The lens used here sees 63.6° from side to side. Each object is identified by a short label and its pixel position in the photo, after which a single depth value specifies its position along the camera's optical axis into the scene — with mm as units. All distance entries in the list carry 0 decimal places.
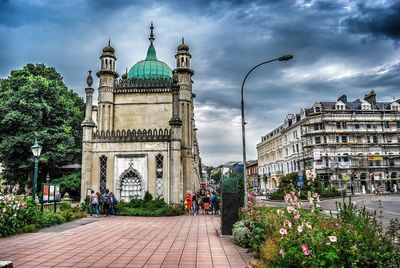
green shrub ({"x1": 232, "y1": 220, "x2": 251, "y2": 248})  10102
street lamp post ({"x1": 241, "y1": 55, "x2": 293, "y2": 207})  14641
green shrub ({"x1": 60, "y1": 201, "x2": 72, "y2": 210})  20434
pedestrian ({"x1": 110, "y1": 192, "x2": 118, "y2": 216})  21094
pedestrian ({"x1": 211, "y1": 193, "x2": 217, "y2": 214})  23562
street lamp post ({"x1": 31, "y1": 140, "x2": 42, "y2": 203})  17281
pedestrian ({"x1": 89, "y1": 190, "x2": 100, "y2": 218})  19781
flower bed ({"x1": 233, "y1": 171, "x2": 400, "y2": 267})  4836
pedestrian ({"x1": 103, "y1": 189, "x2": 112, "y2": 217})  20844
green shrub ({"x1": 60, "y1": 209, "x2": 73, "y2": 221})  17084
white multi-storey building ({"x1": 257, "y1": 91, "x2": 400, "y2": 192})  58344
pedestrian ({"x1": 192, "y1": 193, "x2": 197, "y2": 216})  22328
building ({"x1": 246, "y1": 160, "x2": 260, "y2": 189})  96950
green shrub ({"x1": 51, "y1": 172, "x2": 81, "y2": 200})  31188
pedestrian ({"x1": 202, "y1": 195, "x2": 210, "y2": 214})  23650
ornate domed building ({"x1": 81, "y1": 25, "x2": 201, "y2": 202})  23984
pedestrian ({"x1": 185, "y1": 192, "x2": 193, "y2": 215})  23117
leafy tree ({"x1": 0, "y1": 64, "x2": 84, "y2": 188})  28484
